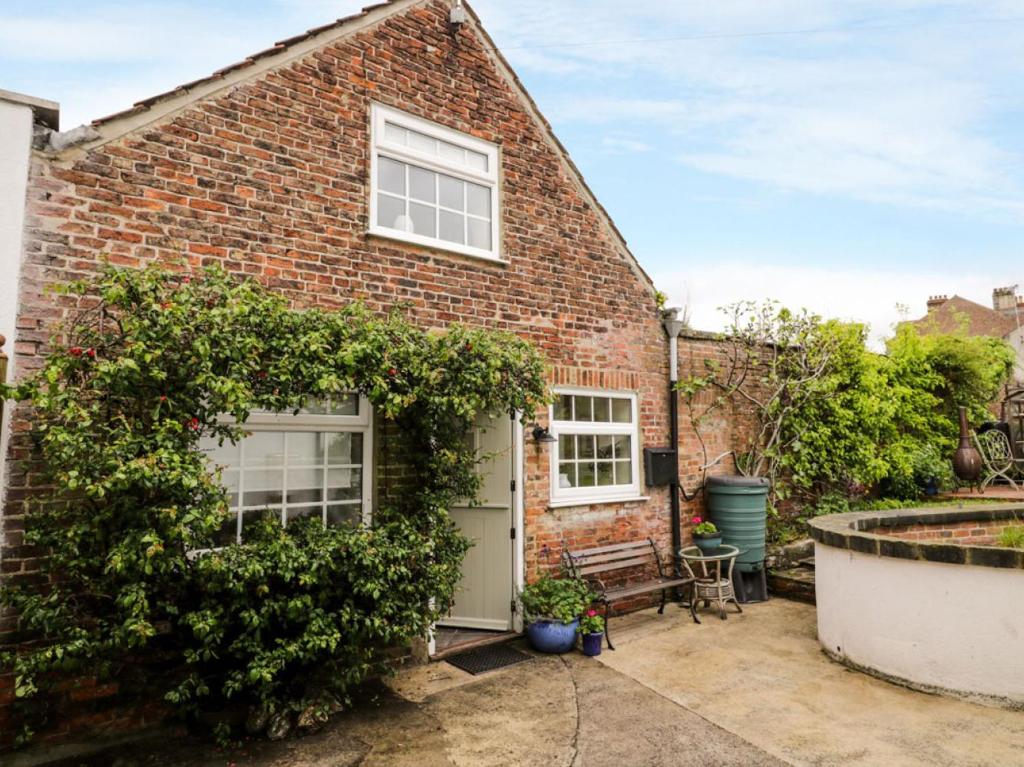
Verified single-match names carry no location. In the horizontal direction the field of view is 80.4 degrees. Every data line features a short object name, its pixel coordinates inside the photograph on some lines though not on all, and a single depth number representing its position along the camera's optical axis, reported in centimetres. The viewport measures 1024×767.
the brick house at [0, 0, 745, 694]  447
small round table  705
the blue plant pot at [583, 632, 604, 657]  584
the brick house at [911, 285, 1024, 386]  2594
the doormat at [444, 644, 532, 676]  562
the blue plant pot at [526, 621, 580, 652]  594
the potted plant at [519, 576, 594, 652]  595
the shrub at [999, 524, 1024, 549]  562
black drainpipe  784
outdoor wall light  663
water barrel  770
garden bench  638
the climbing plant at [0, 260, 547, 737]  362
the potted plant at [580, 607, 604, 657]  585
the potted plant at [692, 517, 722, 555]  750
